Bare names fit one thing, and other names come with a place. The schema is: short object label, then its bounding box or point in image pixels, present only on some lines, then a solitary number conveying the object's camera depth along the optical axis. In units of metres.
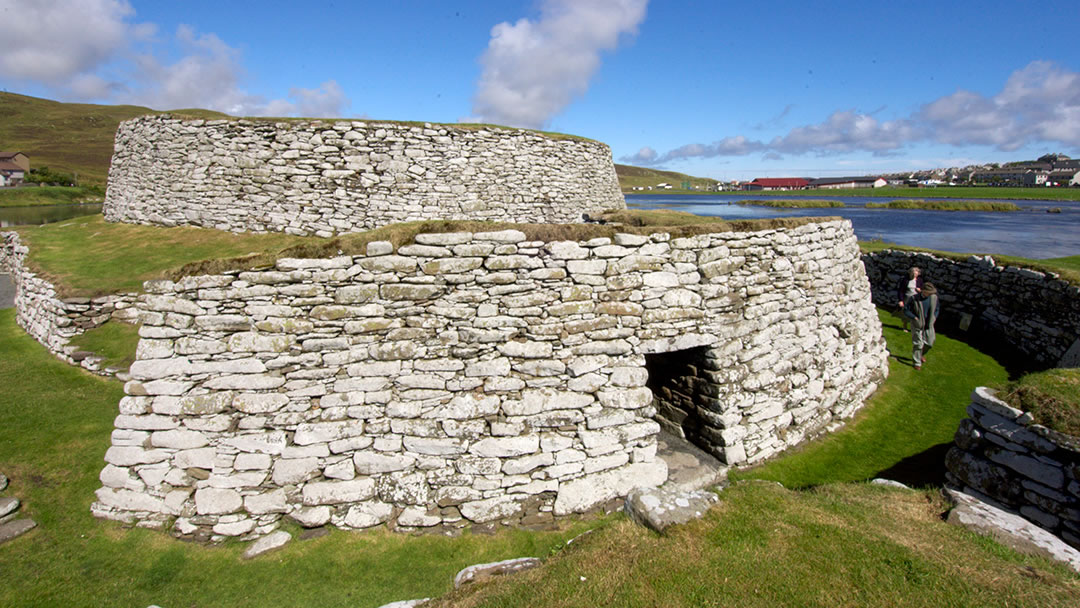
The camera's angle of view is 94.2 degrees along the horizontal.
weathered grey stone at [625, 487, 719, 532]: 4.93
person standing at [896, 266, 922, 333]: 11.16
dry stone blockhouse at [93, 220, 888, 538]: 5.61
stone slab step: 6.59
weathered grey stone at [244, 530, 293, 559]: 5.34
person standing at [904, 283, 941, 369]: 10.52
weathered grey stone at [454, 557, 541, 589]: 4.52
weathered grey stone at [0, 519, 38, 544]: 5.50
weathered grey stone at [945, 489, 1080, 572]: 4.41
